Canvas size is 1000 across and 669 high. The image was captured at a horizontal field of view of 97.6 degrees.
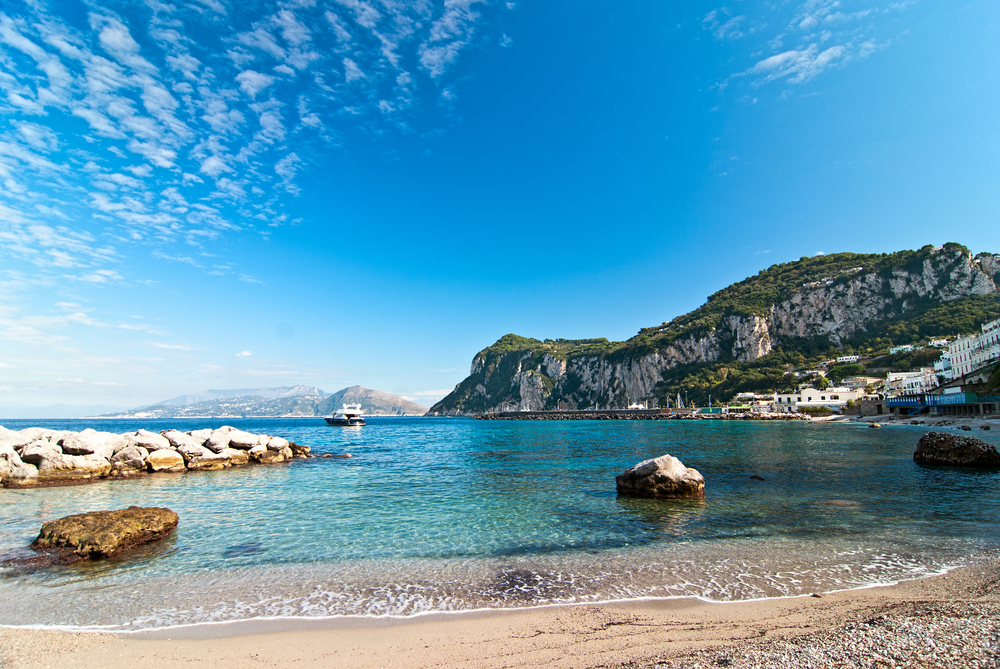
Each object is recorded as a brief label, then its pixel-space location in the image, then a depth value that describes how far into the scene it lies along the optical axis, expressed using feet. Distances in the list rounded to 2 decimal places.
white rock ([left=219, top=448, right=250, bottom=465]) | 110.63
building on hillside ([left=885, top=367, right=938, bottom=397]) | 310.04
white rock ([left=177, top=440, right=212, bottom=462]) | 103.88
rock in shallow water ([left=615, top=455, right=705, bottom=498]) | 57.93
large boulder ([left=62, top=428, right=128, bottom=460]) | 89.76
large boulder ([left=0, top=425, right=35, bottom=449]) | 89.09
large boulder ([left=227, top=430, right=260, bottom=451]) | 119.00
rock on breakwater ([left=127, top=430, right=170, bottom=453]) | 100.17
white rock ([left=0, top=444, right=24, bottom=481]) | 78.32
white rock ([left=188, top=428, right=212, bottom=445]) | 116.11
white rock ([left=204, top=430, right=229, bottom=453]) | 111.45
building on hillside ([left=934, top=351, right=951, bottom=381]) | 310.04
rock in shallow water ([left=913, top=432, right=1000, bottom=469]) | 78.74
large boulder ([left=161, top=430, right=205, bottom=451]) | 106.49
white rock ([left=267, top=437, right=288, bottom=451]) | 123.44
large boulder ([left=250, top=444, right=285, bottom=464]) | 117.19
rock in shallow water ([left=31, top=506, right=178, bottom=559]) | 36.40
